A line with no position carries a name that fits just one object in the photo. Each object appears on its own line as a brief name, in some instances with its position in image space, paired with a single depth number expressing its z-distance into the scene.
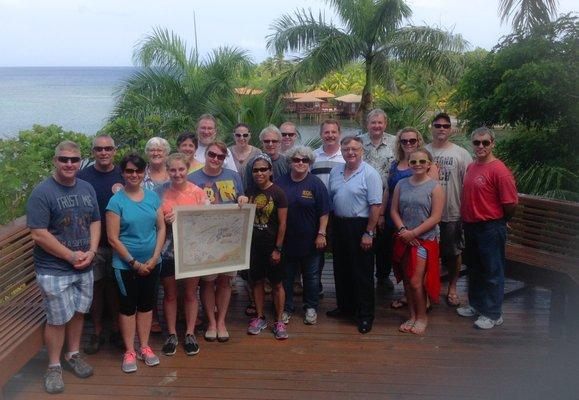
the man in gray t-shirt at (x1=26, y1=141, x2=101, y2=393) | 3.67
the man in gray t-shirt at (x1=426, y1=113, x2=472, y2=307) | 5.00
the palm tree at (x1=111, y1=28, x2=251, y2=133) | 11.26
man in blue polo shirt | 4.64
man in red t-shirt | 4.59
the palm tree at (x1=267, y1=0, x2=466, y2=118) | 13.91
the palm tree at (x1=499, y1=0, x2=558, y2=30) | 10.37
